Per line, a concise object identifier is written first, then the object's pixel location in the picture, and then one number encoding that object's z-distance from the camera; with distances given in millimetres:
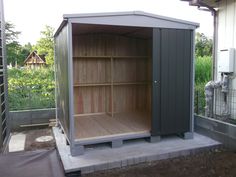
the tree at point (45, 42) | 14804
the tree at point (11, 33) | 16281
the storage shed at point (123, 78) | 3781
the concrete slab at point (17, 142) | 4409
